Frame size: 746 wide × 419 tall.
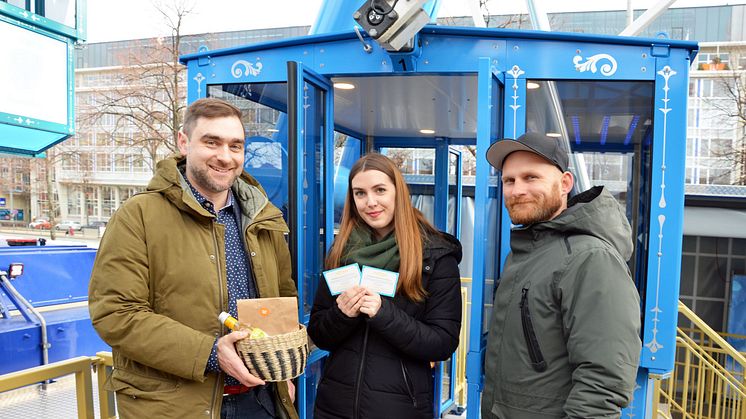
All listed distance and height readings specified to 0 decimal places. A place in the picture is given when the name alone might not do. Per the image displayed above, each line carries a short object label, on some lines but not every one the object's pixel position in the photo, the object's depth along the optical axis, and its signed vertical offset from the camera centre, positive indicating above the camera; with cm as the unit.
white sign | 721 +163
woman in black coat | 219 -53
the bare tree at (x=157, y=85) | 1473 +308
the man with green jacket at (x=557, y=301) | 172 -39
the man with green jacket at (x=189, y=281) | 185 -35
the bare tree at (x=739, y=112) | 1563 +271
